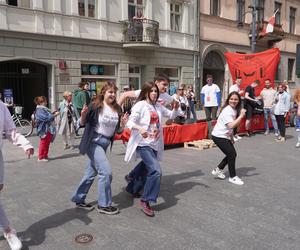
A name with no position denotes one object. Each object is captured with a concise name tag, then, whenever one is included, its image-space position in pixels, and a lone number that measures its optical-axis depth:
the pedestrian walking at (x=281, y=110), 10.10
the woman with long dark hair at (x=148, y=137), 4.16
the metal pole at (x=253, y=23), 16.77
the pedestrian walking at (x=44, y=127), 7.26
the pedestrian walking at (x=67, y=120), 8.50
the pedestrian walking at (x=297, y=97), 8.89
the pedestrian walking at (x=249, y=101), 10.68
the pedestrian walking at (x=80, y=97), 10.23
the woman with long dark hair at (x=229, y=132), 5.50
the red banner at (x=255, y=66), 12.10
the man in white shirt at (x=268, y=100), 10.72
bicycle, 11.64
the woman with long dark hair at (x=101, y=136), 4.00
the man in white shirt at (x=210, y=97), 11.23
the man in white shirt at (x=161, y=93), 4.68
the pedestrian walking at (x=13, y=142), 3.21
